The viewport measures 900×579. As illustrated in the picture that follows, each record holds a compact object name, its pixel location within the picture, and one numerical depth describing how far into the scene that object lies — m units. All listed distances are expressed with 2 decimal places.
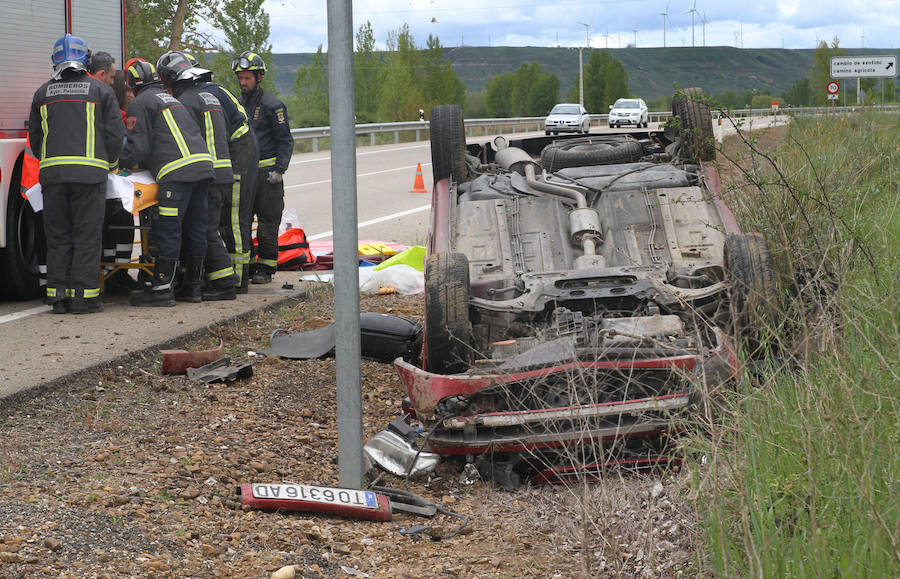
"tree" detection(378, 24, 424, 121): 79.25
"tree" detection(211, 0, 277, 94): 68.12
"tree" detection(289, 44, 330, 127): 84.99
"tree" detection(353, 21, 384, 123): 91.38
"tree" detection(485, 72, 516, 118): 127.69
